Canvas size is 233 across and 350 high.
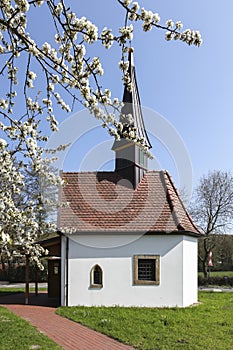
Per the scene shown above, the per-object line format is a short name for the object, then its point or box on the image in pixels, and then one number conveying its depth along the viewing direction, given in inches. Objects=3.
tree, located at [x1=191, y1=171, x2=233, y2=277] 1378.0
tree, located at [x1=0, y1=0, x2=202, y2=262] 141.3
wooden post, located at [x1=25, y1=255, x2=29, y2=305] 693.4
